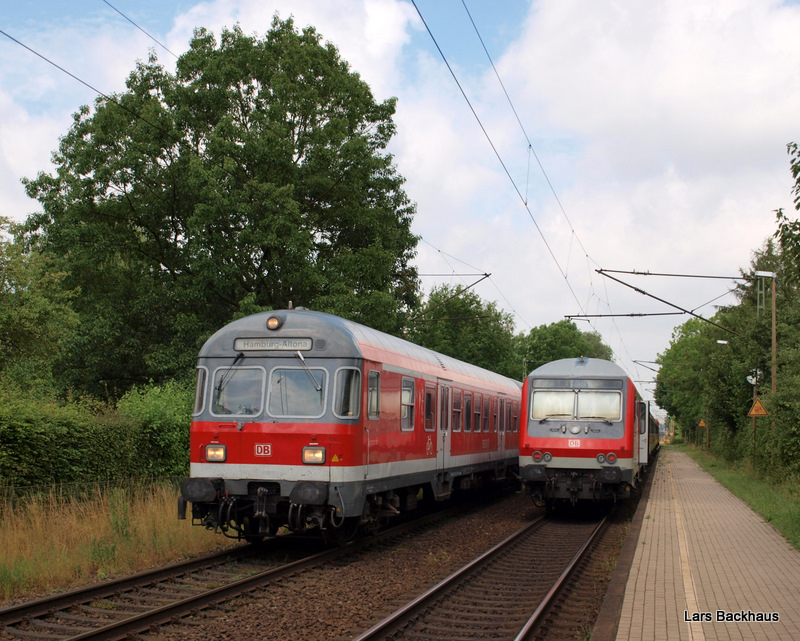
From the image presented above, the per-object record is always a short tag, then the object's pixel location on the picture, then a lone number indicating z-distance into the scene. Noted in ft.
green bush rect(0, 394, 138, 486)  43.88
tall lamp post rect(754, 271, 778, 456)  79.66
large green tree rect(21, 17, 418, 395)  84.94
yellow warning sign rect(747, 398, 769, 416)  81.25
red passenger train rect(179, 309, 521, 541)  36.29
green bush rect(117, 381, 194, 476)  57.16
